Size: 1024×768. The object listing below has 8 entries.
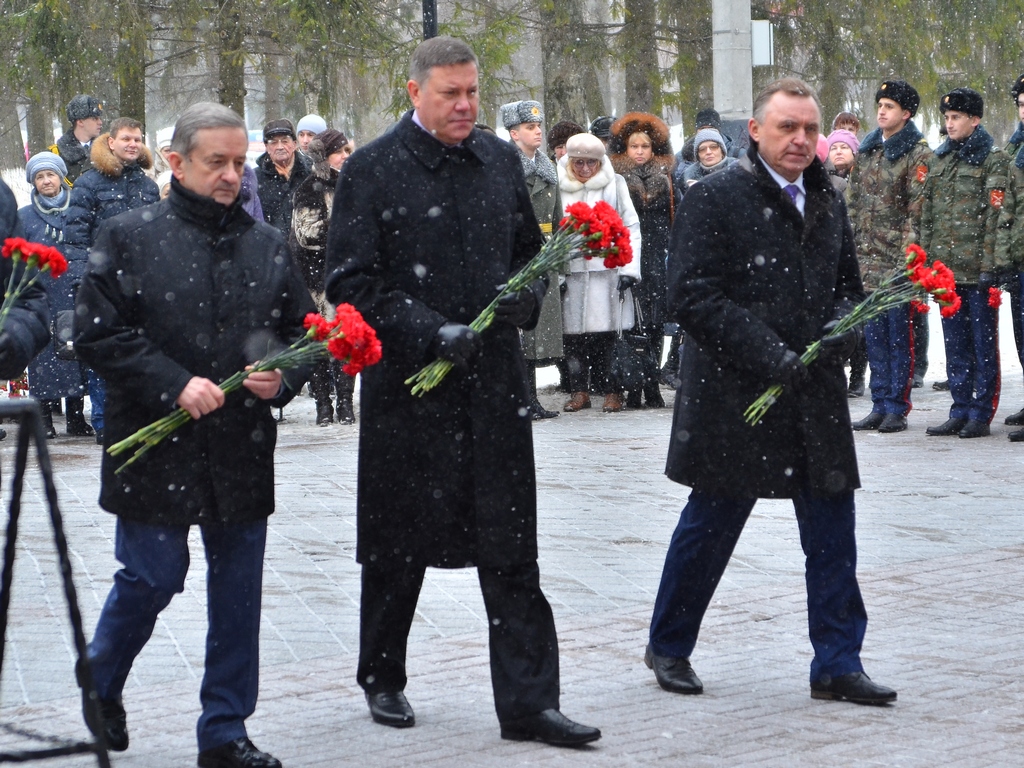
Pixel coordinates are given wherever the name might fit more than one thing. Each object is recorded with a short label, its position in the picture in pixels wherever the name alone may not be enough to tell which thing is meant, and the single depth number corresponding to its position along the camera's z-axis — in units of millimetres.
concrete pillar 15445
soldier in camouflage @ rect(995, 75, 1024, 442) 11141
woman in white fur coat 12836
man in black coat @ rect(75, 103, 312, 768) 4559
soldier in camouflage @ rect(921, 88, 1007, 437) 11328
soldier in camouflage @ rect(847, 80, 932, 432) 11570
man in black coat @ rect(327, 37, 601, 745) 4926
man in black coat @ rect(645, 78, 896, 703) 5289
